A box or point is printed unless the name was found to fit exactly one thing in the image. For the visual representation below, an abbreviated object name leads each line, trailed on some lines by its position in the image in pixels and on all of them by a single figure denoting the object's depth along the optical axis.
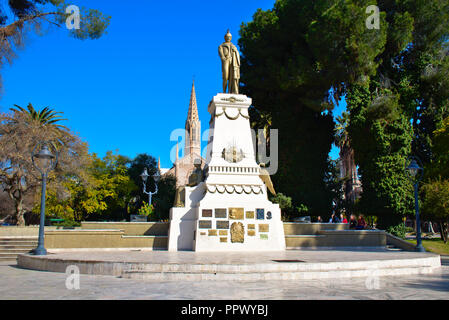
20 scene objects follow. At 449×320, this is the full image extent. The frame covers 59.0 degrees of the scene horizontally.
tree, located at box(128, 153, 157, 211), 42.47
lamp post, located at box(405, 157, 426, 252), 14.09
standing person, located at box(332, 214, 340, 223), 24.47
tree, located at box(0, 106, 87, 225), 22.72
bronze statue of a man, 16.97
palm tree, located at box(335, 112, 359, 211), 32.47
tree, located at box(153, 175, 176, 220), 32.28
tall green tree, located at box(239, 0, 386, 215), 22.81
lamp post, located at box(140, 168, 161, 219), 23.05
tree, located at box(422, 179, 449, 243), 20.86
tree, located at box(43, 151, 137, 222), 31.23
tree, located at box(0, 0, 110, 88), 14.16
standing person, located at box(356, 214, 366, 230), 20.06
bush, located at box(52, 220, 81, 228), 30.77
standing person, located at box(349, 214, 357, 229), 22.58
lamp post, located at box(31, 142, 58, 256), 11.98
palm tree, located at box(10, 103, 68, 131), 29.78
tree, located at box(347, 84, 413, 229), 22.19
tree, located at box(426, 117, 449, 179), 20.91
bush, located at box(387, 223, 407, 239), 22.16
